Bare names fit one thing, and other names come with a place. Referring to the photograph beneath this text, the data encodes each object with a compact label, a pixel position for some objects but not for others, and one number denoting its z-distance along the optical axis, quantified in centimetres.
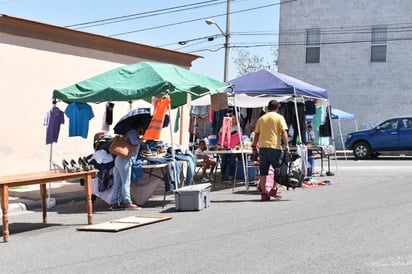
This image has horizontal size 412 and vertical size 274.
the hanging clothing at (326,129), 1648
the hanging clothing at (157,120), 1020
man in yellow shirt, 1112
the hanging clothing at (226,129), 1327
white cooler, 1003
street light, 2715
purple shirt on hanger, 1152
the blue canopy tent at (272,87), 1413
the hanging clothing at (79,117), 1216
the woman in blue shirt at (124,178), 1043
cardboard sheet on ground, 830
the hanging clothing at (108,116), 1409
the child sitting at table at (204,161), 1465
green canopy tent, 1074
